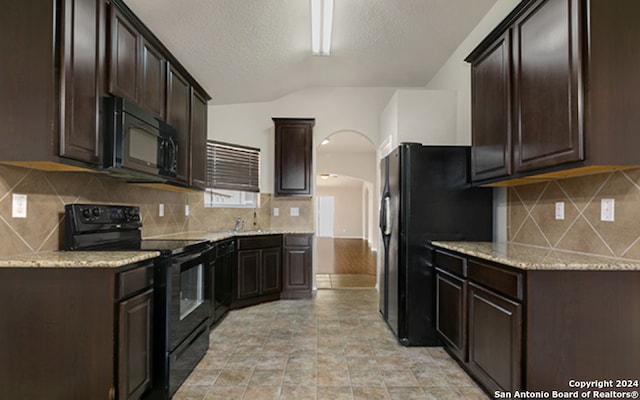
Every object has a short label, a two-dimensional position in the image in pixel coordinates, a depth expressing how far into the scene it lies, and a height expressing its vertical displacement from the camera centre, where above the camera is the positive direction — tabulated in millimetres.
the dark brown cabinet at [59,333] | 1589 -598
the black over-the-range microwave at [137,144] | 1955 +428
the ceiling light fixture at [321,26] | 2687 +1655
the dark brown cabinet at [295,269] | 4367 -781
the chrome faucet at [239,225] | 4484 -215
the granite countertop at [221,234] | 3166 -274
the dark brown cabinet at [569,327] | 1620 -580
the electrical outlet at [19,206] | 1753 +11
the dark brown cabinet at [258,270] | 3904 -746
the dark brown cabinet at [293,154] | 4570 +751
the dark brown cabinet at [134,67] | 2002 +951
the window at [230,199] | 4387 +141
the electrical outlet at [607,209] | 1816 +8
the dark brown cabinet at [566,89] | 1564 +631
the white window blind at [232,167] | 4309 +570
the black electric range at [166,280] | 2004 -481
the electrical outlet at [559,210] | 2176 +2
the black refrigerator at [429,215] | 2859 -45
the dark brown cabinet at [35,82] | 1590 +603
